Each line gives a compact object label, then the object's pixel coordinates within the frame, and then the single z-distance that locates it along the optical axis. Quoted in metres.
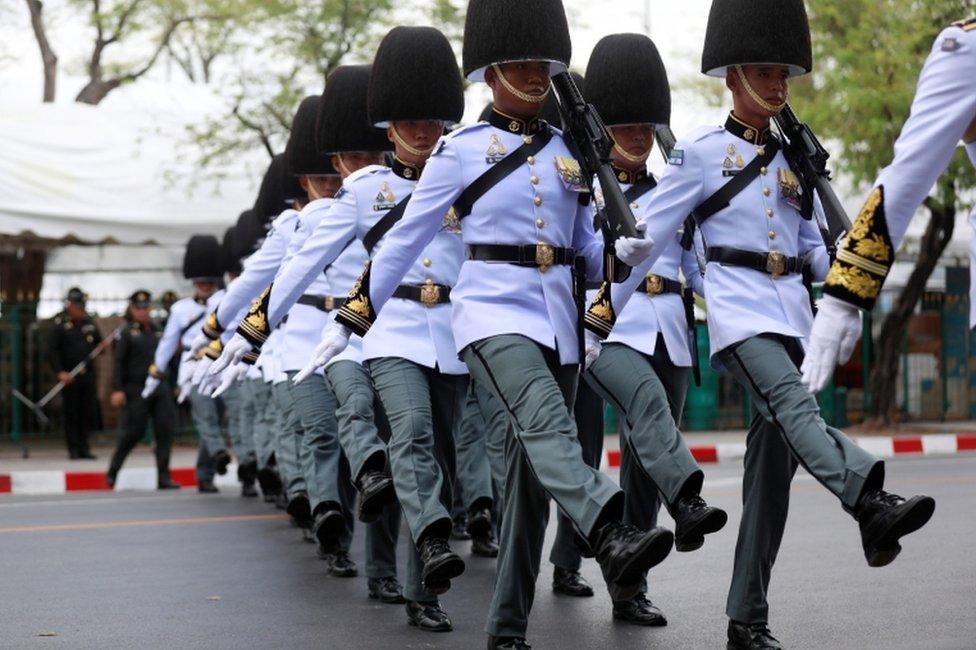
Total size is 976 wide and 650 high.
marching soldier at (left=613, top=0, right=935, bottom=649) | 12.05
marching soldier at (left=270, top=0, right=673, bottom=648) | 11.59
